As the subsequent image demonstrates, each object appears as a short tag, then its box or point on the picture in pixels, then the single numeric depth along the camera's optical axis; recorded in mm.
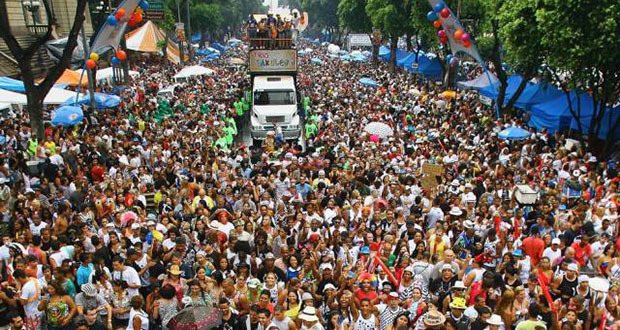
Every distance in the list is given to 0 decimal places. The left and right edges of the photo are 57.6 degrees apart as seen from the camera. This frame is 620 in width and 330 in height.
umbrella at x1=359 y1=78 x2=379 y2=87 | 28219
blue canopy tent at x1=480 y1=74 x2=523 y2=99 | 22506
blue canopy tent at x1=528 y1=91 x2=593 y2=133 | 17359
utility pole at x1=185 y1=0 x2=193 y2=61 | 42500
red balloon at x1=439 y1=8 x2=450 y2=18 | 16453
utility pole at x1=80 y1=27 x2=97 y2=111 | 17859
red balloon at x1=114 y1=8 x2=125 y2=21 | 15852
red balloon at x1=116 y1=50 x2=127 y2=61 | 16391
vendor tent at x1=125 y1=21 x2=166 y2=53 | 34469
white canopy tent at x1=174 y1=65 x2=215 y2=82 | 30016
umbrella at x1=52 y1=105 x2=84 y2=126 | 15453
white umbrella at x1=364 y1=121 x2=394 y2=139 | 16047
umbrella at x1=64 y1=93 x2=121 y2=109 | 18914
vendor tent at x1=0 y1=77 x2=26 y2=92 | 18234
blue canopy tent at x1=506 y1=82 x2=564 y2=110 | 19703
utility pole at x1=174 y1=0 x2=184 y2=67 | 35500
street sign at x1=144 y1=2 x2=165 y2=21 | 27141
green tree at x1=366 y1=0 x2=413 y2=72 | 34188
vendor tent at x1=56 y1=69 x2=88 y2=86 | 21562
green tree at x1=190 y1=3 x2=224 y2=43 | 55000
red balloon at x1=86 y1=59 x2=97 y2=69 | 16203
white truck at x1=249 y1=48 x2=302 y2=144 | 20188
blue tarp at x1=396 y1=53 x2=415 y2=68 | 35941
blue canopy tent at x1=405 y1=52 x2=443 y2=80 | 32875
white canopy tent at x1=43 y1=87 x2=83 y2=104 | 18562
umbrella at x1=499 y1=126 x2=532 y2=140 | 15281
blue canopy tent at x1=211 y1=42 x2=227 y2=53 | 62812
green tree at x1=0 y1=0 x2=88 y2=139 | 13977
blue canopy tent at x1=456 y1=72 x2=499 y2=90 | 22969
